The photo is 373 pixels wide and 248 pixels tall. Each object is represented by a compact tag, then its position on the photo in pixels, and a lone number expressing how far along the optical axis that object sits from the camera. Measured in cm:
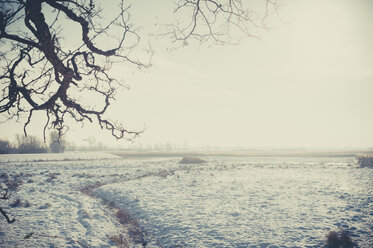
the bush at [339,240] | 707
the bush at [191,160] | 3997
